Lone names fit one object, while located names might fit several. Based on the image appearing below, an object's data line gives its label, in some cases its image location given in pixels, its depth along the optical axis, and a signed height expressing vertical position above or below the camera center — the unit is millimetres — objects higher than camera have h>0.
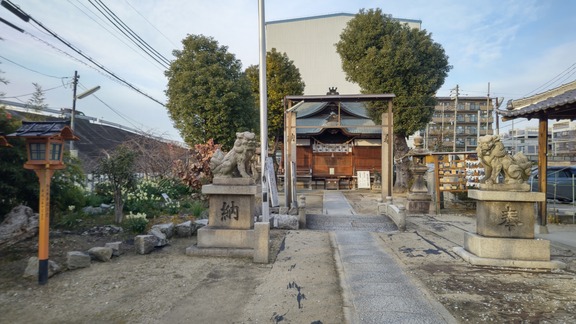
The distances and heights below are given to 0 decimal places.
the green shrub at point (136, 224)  7976 -1303
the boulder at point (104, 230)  7781 -1441
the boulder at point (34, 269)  5188 -1581
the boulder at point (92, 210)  9273 -1141
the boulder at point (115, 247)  6410 -1500
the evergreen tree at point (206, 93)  16422 +3955
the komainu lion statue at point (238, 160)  6992 +233
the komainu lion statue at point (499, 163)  6289 +198
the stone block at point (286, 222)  9867 -1510
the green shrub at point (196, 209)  10203 -1212
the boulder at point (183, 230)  8352 -1495
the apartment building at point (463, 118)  57762 +9842
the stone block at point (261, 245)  6277 -1397
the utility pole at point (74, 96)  14609 +3465
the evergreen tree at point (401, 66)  18203 +5947
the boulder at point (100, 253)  6082 -1539
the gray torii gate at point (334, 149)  23172 +1615
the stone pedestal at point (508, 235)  6059 -1160
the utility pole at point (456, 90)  37738 +9623
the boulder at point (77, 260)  5656 -1555
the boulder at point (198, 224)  8691 -1418
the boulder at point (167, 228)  7902 -1396
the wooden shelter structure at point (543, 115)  8500 +1642
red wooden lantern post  5035 +182
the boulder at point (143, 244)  6715 -1500
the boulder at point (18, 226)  6258 -1111
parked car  15977 -660
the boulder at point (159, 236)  7184 -1454
